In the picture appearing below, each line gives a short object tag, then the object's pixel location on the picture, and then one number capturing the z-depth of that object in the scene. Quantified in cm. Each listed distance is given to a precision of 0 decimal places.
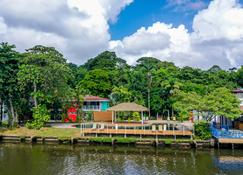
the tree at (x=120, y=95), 5638
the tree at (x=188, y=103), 3566
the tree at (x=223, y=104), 3425
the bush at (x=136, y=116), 5162
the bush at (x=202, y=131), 3500
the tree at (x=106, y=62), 8994
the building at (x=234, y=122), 3897
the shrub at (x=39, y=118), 4209
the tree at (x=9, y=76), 4200
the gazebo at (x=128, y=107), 4281
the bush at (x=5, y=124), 4536
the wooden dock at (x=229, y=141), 3284
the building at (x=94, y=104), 5672
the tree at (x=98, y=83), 6481
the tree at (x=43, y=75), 4221
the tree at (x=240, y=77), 6981
